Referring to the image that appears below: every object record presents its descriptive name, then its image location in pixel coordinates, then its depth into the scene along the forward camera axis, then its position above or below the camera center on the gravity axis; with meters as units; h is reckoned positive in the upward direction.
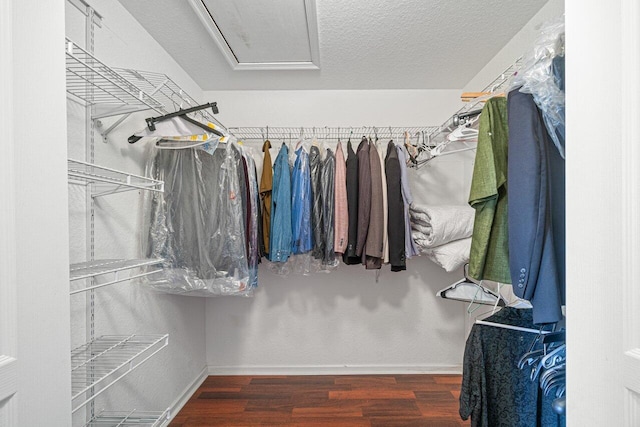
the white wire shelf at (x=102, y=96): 1.19 +0.51
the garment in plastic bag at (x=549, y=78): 0.85 +0.37
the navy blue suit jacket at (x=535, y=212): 0.86 +0.00
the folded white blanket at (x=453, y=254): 2.00 -0.27
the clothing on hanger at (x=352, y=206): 2.02 +0.05
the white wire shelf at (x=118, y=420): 1.30 -0.89
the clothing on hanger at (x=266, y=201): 2.08 +0.09
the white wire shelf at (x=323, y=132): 2.50 +0.67
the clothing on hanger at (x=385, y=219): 1.99 -0.04
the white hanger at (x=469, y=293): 1.57 -0.43
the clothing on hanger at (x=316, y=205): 2.07 +0.06
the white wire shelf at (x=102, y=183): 1.12 +0.14
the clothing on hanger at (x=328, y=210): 2.06 +0.02
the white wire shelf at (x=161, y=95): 1.48 +0.70
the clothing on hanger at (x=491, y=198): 1.05 +0.04
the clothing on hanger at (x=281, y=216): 2.01 -0.01
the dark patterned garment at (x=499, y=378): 1.11 -0.62
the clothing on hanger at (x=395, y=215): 1.99 -0.02
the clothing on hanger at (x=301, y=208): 2.04 +0.04
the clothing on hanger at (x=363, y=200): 1.99 +0.08
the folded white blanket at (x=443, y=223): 1.99 -0.07
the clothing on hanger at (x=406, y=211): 2.03 +0.01
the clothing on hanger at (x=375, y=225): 1.97 -0.08
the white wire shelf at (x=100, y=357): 1.16 -0.57
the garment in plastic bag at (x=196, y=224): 1.67 -0.05
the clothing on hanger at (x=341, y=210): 2.01 +0.02
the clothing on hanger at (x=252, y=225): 1.89 -0.06
